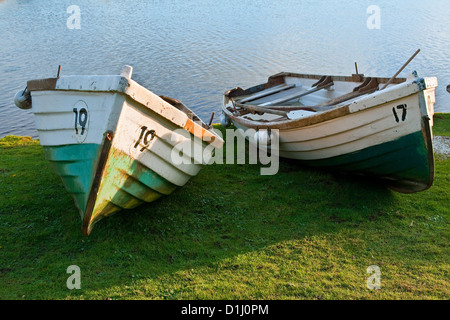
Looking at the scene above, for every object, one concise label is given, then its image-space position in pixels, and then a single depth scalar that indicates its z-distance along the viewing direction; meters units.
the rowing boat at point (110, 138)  4.29
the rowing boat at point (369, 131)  4.91
